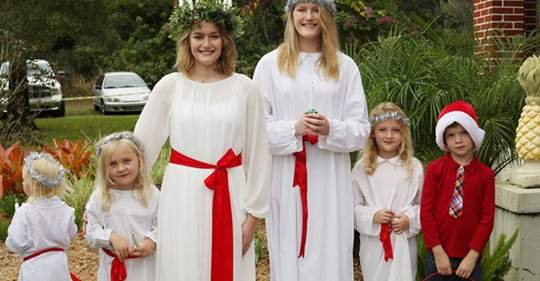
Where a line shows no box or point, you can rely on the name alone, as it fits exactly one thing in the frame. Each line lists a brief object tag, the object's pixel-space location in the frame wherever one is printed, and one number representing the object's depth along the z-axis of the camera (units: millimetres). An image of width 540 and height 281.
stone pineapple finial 5527
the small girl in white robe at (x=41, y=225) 4523
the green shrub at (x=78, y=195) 7523
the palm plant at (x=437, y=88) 6211
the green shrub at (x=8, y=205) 7719
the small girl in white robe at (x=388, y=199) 4750
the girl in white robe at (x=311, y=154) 4617
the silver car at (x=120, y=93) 24953
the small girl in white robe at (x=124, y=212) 4227
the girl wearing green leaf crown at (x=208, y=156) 4035
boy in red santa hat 4520
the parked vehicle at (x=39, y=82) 16047
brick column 9758
